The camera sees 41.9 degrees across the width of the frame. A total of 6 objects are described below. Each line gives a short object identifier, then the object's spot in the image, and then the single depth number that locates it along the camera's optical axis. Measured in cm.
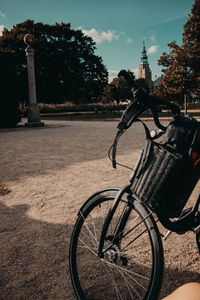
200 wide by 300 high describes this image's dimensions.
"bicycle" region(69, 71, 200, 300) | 148
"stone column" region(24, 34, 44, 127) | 1767
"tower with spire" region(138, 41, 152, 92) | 16000
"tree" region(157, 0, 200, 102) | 2317
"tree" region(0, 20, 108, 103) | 3519
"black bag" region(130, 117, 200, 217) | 149
